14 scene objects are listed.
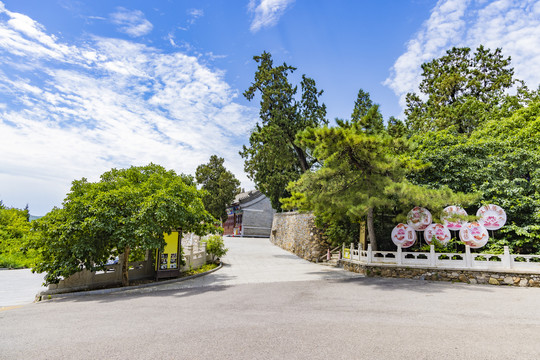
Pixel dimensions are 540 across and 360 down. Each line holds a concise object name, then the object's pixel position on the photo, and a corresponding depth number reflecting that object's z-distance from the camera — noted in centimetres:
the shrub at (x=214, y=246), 1770
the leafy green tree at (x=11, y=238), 1894
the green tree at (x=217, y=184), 3481
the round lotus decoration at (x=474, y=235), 1266
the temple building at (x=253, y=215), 3831
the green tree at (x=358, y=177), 1187
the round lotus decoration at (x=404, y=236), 1370
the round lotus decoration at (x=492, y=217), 1291
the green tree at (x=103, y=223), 1010
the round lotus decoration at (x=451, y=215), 1301
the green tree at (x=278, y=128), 2192
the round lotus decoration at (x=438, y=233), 1340
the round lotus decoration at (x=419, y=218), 1355
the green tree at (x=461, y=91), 2402
